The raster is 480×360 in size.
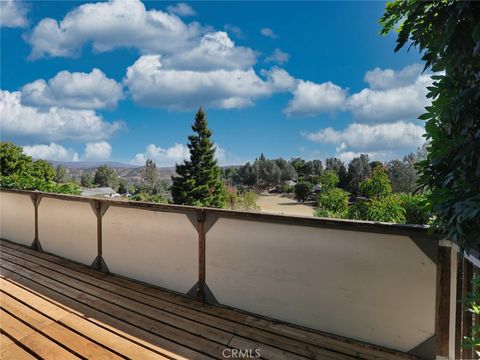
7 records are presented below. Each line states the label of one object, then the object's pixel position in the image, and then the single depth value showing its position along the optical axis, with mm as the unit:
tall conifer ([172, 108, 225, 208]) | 30891
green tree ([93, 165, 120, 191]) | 69125
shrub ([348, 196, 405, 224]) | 3906
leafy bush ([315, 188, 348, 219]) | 5536
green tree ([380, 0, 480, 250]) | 960
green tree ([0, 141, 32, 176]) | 24759
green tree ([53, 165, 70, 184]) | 62256
